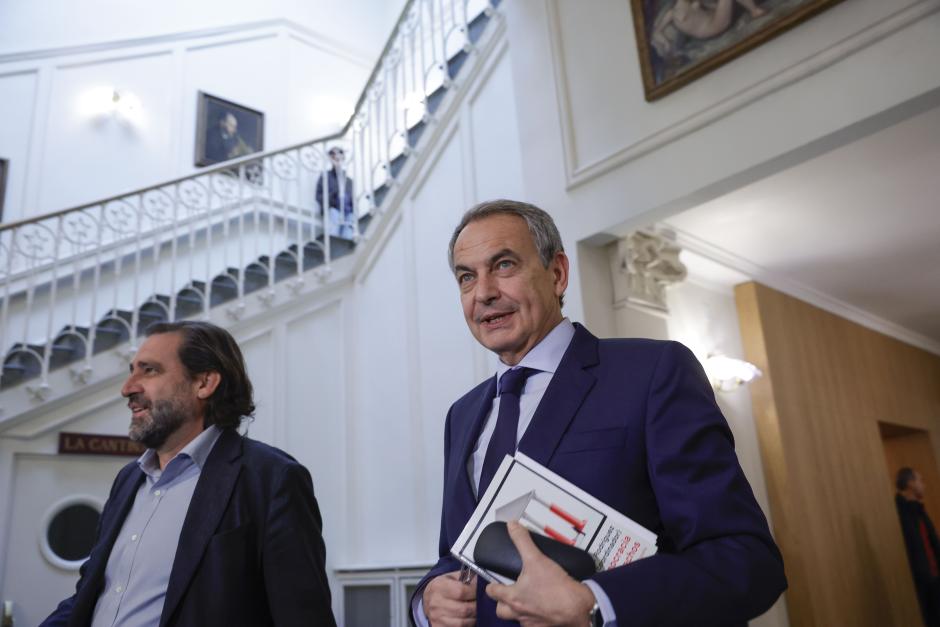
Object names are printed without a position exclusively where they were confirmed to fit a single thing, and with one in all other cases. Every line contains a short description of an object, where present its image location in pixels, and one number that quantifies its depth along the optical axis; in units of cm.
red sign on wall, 478
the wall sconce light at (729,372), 461
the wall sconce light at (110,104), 760
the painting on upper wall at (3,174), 686
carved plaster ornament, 379
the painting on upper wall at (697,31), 306
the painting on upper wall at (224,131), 818
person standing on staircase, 666
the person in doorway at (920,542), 509
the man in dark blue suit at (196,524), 186
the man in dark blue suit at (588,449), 100
